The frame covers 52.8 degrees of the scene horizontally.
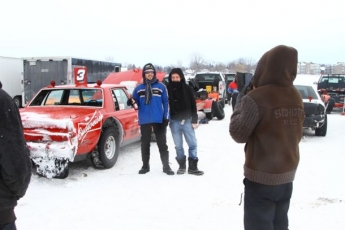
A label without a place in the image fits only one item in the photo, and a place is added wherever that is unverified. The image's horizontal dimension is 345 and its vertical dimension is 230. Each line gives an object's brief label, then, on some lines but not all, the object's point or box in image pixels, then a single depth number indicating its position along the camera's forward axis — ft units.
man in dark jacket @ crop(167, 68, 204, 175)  18.34
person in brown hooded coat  7.80
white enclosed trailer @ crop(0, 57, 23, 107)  55.22
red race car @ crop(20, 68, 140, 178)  16.29
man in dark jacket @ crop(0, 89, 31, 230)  5.95
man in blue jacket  18.29
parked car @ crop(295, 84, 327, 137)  29.04
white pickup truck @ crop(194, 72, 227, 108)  50.96
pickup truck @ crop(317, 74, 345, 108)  56.59
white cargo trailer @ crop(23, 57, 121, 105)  49.37
